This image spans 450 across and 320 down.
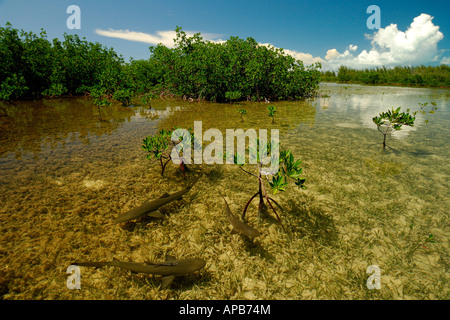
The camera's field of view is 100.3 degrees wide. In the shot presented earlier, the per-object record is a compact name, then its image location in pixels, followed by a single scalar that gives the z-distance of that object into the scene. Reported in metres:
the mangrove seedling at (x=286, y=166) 2.76
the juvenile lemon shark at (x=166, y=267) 2.16
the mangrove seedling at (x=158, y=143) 4.30
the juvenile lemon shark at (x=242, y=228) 2.63
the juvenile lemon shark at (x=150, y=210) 3.01
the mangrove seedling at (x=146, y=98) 15.25
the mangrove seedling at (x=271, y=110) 9.85
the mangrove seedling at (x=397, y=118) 5.62
